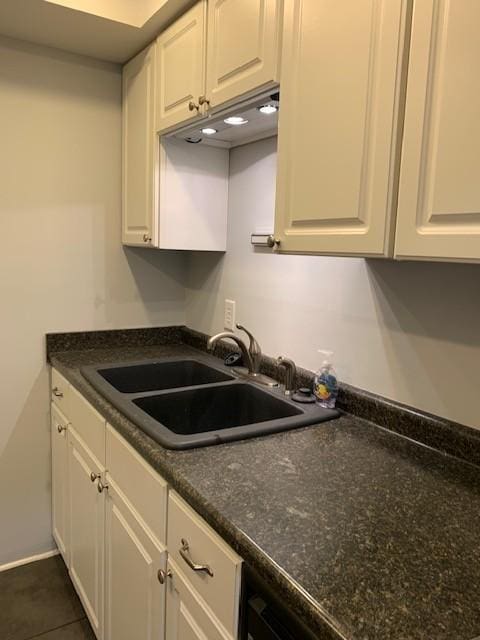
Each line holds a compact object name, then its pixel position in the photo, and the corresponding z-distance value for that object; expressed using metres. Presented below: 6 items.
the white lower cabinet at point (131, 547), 0.95
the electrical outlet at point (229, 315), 2.15
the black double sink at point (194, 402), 1.28
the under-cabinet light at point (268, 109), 1.42
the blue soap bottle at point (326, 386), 1.51
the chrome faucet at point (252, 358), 1.83
